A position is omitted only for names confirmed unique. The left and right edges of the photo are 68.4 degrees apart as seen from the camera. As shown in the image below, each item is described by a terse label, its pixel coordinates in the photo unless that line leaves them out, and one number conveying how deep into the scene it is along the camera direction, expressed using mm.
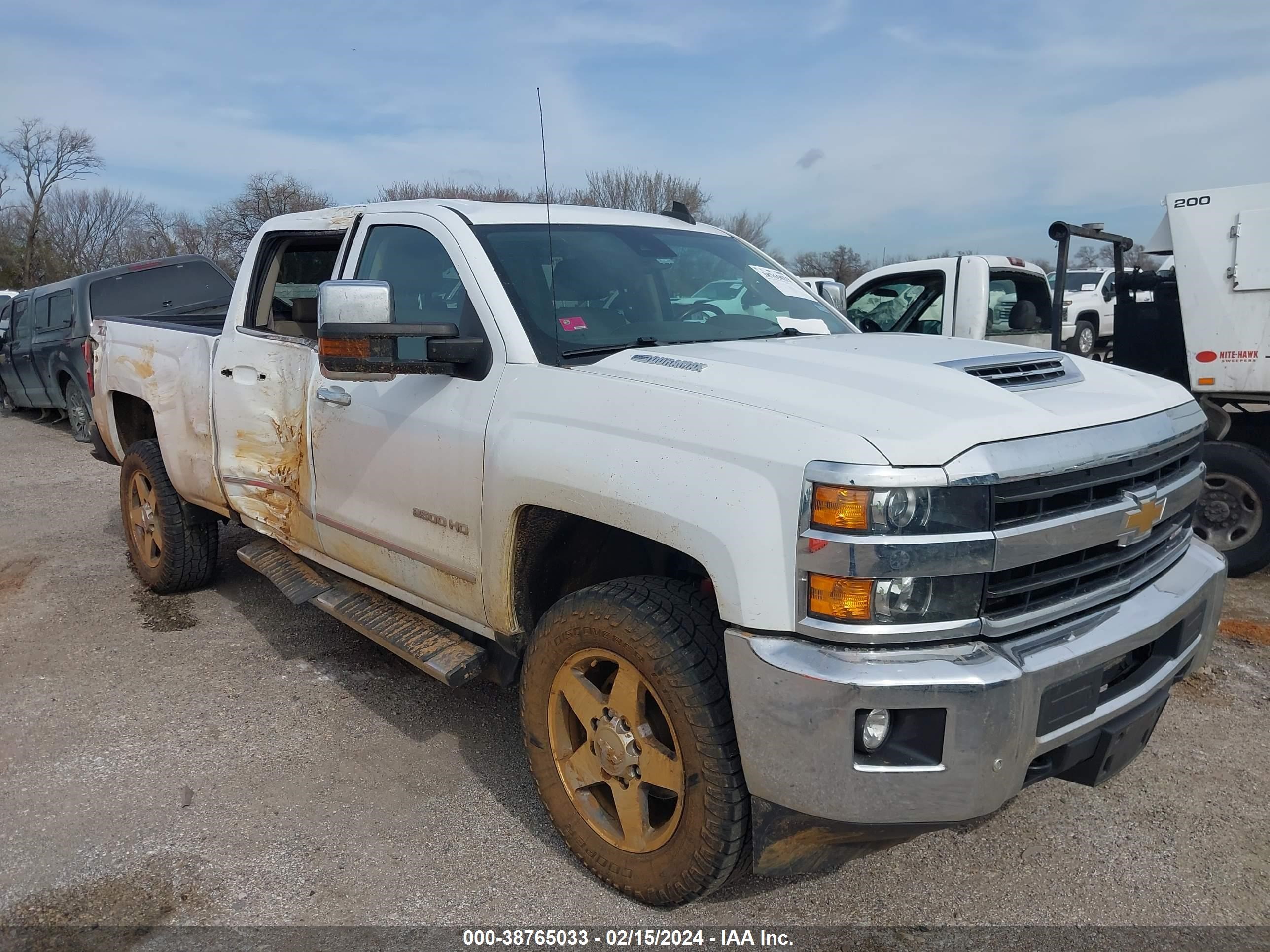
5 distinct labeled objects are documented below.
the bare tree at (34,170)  45625
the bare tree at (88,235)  46750
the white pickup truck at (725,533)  2098
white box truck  5285
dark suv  10945
